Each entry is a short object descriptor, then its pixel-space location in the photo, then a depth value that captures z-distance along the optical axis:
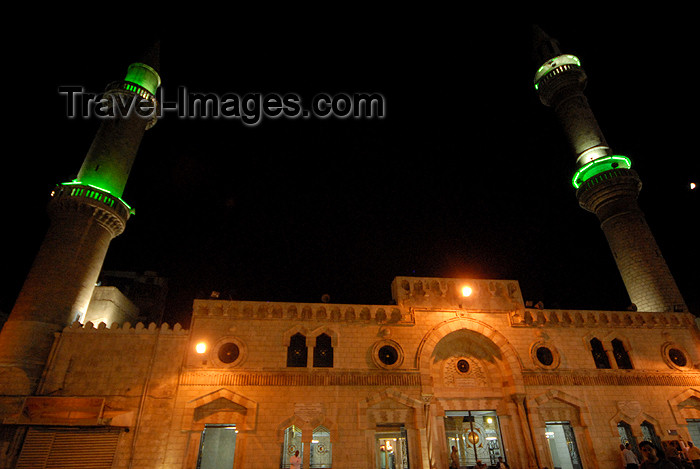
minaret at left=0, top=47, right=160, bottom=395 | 15.97
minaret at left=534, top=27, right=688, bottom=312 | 23.89
